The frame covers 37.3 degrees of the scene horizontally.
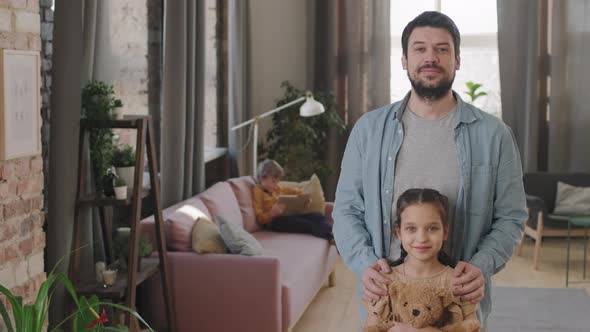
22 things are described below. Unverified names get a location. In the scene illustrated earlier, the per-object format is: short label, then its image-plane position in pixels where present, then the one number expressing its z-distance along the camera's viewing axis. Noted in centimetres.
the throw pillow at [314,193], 641
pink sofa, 460
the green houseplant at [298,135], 773
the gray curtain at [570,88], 812
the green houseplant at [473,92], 827
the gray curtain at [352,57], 831
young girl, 217
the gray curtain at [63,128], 367
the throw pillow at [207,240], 470
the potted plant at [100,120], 397
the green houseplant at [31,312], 239
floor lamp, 693
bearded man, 222
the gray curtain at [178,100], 549
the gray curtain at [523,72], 819
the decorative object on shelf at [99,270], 400
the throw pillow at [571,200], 739
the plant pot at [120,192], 396
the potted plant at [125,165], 420
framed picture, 282
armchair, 696
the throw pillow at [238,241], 472
